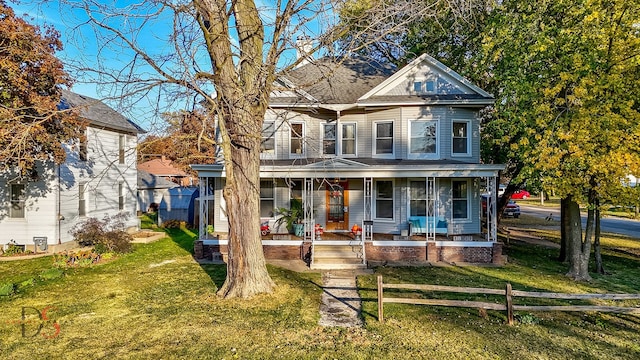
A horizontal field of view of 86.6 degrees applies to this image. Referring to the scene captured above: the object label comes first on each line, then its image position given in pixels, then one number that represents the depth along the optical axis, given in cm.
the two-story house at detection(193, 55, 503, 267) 1328
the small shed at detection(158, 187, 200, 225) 2262
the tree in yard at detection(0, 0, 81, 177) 1109
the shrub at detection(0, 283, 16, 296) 886
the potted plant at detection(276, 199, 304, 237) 1419
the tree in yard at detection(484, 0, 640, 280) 955
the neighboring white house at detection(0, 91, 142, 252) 1427
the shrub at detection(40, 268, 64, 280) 1051
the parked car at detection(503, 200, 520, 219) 3011
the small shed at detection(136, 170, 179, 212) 2866
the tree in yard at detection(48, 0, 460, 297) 739
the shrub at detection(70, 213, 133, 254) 1383
